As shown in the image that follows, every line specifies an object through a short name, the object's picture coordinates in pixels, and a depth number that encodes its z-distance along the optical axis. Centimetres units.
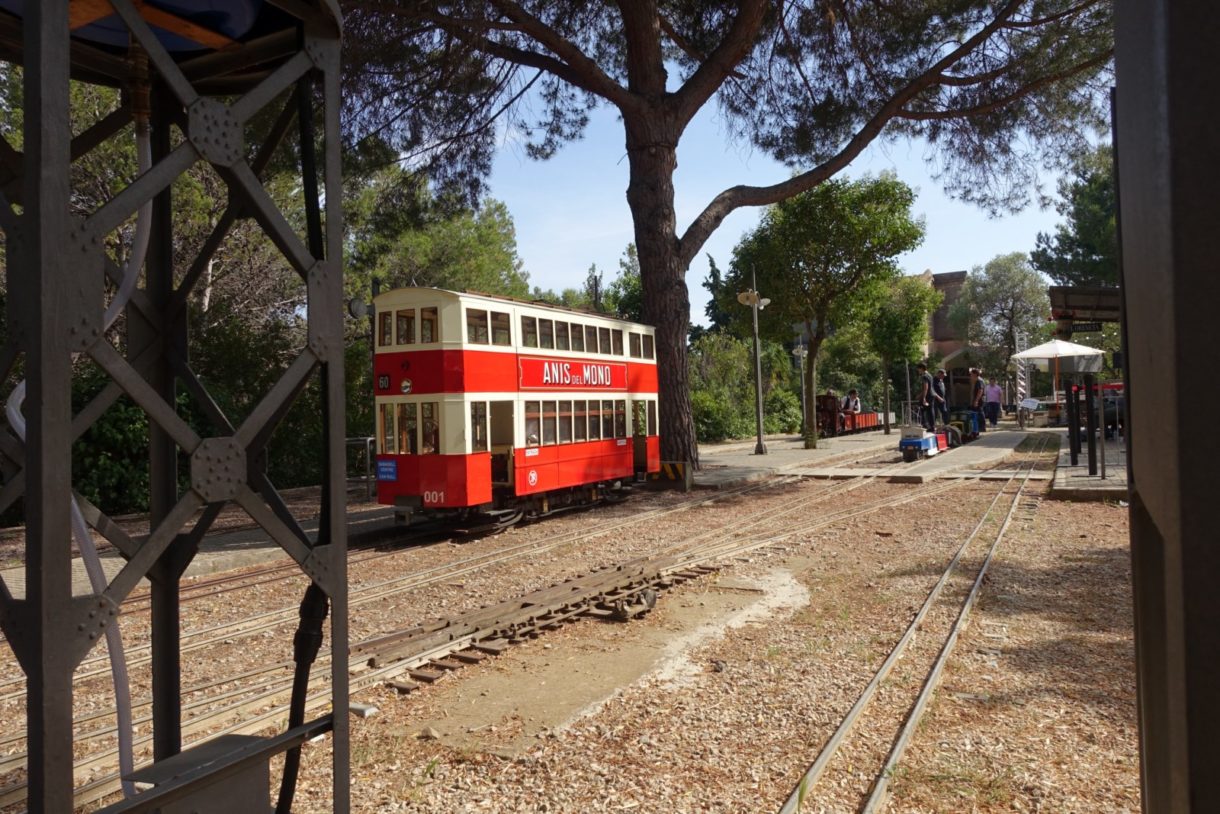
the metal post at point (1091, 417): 1405
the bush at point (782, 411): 3812
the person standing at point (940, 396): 2402
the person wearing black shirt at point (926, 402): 2222
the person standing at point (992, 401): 3316
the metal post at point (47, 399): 202
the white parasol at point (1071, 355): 1500
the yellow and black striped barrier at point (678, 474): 1706
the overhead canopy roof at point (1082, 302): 1695
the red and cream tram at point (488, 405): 1158
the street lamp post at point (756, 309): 2366
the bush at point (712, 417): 3319
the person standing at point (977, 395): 2866
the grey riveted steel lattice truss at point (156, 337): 204
